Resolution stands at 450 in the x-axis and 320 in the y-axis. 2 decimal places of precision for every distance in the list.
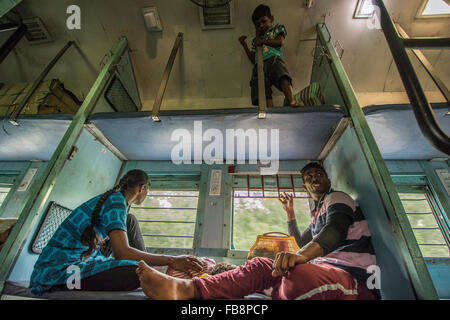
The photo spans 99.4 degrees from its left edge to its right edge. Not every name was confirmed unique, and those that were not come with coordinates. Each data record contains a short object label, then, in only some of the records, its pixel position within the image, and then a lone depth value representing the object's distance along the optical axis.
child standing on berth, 2.33
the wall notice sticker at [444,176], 2.68
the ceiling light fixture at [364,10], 2.59
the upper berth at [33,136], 2.25
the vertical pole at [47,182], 1.52
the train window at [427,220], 2.47
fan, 2.66
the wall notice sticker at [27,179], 3.09
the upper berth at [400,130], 1.93
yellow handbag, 1.90
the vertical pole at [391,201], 1.11
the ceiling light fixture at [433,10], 2.64
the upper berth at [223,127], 2.06
